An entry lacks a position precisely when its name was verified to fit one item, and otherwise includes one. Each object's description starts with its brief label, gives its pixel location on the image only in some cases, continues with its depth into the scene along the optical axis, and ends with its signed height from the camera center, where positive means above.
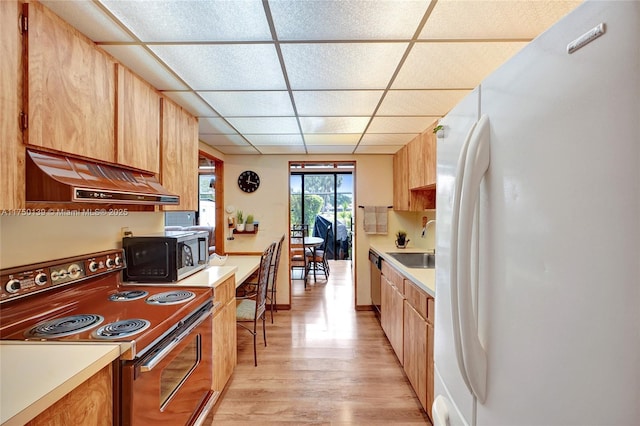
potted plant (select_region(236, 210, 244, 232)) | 4.01 -0.06
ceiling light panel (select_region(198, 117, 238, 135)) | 2.61 +0.89
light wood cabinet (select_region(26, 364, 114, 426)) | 0.85 -0.59
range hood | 1.12 +0.17
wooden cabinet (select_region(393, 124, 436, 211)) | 2.60 +0.44
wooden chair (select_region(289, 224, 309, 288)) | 5.17 -0.71
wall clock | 4.09 +0.52
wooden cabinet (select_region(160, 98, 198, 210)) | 2.07 +0.50
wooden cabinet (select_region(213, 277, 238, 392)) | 2.01 -0.86
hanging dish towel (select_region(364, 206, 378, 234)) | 3.98 -0.05
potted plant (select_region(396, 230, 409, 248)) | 3.70 -0.30
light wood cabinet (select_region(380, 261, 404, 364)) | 2.46 -0.87
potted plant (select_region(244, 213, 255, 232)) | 4.00 -0.13
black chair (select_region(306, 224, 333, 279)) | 5.70 -0.78
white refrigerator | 0.41 -0.03
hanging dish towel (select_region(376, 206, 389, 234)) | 3.99 -0.03
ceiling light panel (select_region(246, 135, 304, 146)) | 3.16 +0.89
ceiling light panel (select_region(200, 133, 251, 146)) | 3.18 +0.90
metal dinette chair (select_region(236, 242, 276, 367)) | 2.63 -0.83
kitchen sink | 3.12 -0.46
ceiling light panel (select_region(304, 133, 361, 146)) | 3.10 +0.87
